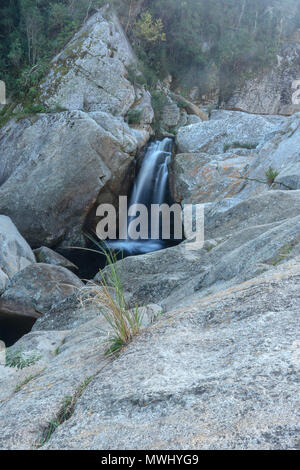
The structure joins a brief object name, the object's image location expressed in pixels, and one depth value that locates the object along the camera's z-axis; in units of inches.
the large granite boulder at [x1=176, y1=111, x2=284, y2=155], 637.3
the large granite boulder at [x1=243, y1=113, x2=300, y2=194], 344.8
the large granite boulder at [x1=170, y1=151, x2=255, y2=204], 494.9
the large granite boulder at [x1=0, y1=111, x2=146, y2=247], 597.0
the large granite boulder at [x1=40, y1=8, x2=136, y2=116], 756.6
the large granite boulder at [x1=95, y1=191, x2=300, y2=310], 158.4
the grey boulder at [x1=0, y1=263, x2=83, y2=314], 375.6
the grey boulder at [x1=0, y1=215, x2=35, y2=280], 432.5
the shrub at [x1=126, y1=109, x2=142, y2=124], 807.1
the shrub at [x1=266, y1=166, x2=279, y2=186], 375.1
